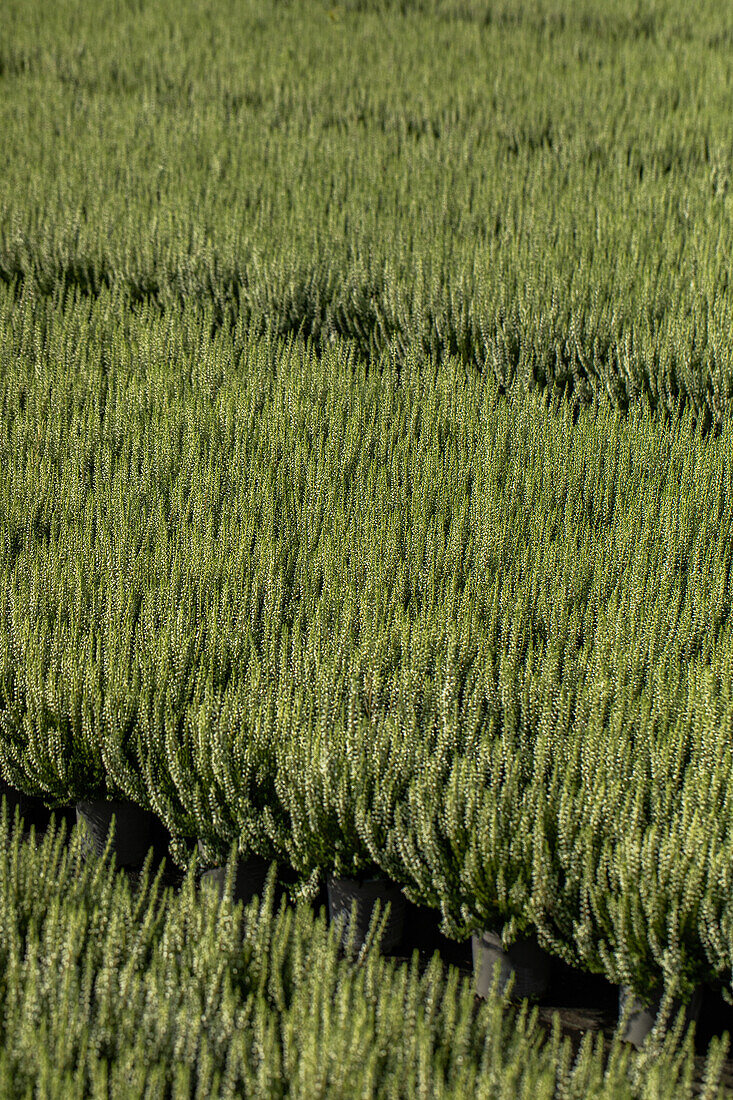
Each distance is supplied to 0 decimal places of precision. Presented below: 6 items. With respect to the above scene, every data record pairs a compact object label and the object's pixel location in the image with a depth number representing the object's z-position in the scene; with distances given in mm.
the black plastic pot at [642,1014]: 4410
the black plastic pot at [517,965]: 4750
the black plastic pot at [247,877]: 5293
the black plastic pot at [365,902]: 5051
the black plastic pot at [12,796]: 5926
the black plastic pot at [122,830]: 5621
